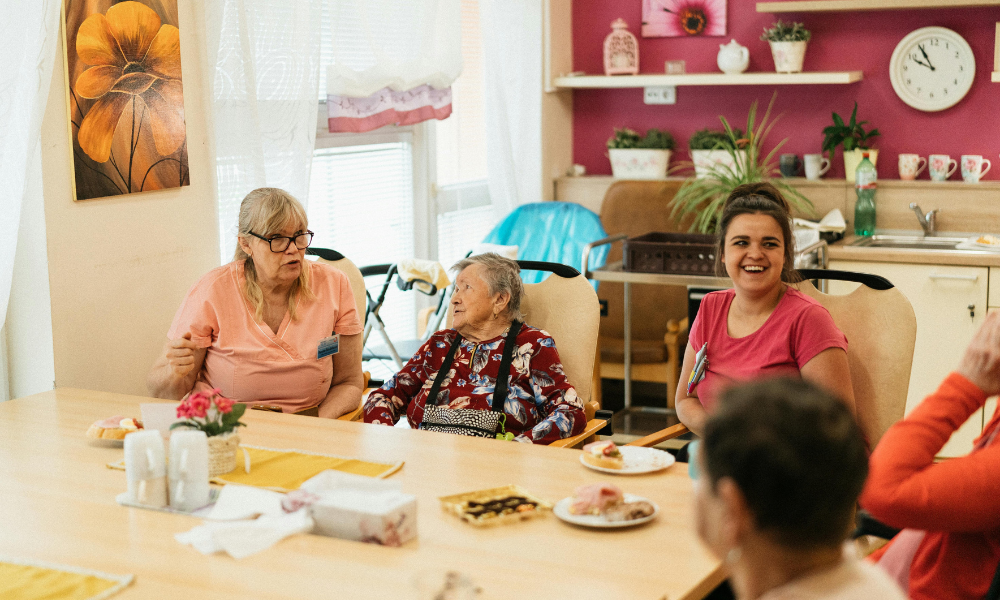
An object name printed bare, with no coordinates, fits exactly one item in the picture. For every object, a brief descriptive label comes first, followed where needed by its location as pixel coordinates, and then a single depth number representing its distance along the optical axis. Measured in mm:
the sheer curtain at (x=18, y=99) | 2424
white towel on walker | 3607
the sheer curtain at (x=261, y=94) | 3064
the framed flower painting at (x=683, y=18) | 4984
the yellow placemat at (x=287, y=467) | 1968
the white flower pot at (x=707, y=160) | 4836
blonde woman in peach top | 2703
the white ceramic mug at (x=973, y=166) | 4477
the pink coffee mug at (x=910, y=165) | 4566
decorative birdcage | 5125
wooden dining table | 1500
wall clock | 4469
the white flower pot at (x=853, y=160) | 4613
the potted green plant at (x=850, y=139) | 4617
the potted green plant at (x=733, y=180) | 4441
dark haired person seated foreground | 931
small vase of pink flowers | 1954
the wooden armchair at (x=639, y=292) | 4812
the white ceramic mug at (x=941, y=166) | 4539
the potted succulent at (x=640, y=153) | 5039
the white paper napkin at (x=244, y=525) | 1629
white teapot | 4809
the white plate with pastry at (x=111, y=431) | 2188
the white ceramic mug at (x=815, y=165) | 4746
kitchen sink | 4293
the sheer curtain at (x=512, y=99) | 4727
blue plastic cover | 4609
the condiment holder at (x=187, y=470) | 1830
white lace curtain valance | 3779
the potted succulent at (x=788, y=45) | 4641
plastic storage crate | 3996
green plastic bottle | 4473
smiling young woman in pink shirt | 2361
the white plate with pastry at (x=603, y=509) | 1709
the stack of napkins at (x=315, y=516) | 1639
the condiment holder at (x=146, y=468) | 1825
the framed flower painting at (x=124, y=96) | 2674
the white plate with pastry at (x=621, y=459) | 1981
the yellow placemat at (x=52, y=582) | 1479
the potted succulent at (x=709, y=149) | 4832
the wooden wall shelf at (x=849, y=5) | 4270
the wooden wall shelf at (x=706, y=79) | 4547
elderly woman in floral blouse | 2717
